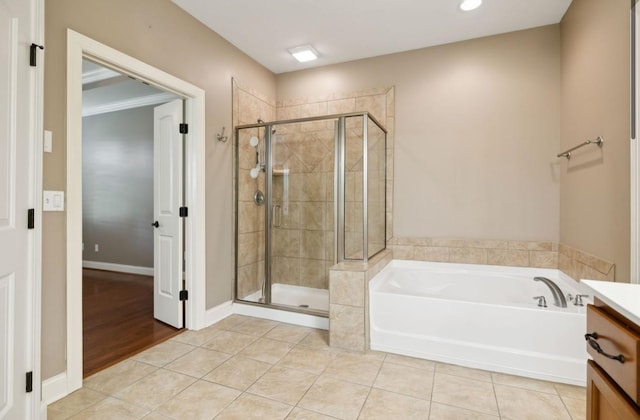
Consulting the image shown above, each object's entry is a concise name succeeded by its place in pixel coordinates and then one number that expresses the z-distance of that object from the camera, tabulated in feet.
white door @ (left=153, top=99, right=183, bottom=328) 9.15
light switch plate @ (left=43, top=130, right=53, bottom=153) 5.67
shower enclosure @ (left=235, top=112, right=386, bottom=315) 9.60
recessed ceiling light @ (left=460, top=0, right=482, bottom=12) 8.19
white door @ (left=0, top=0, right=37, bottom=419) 4.40
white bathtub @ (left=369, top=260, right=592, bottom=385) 6.54
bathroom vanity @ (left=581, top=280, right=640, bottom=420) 2.60
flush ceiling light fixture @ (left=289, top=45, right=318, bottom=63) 10.70
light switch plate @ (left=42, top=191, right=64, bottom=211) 5.69
